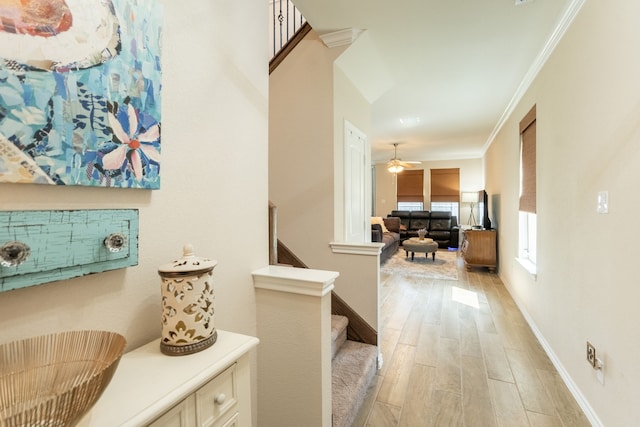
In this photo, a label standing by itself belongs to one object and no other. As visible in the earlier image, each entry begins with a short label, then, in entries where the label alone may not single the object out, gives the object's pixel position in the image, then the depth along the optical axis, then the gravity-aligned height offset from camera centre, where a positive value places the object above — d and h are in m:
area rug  5.35 -1.09
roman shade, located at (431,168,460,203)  9.10 +0.95
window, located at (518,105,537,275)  3.10 +0.25
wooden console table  5.38 -0.66
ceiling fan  7.06 +1.25
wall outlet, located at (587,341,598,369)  1.69 -0.85
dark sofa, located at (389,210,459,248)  8.23 -0.32
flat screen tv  5.72 +0.07
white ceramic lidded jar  0.81 -0.28
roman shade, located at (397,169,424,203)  9.53 +0.97
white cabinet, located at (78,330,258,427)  0.59 -0.40
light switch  1.58 +0.07
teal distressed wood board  0.61 -0.07
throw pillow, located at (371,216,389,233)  7.41 -0.17
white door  2.88 +0.36
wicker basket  0.45 -0.32
